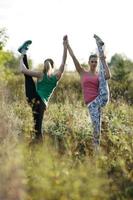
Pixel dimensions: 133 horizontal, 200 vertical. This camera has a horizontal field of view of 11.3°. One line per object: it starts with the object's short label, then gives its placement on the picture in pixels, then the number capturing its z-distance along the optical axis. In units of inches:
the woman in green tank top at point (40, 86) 399.2
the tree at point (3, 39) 791.0
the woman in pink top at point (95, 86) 382.6
